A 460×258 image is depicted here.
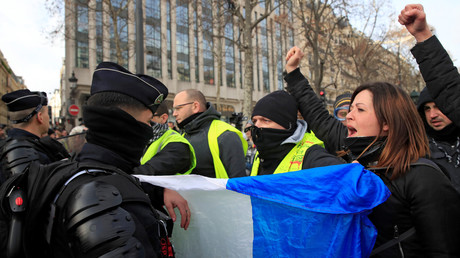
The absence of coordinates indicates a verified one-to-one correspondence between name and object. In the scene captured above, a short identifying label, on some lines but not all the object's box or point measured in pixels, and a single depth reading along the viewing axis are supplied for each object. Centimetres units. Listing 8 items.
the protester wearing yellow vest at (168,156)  253
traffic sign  1565
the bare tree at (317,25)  1487
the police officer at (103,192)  93
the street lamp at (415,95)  673
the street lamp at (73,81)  1691
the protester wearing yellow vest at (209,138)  320
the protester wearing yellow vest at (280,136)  227
